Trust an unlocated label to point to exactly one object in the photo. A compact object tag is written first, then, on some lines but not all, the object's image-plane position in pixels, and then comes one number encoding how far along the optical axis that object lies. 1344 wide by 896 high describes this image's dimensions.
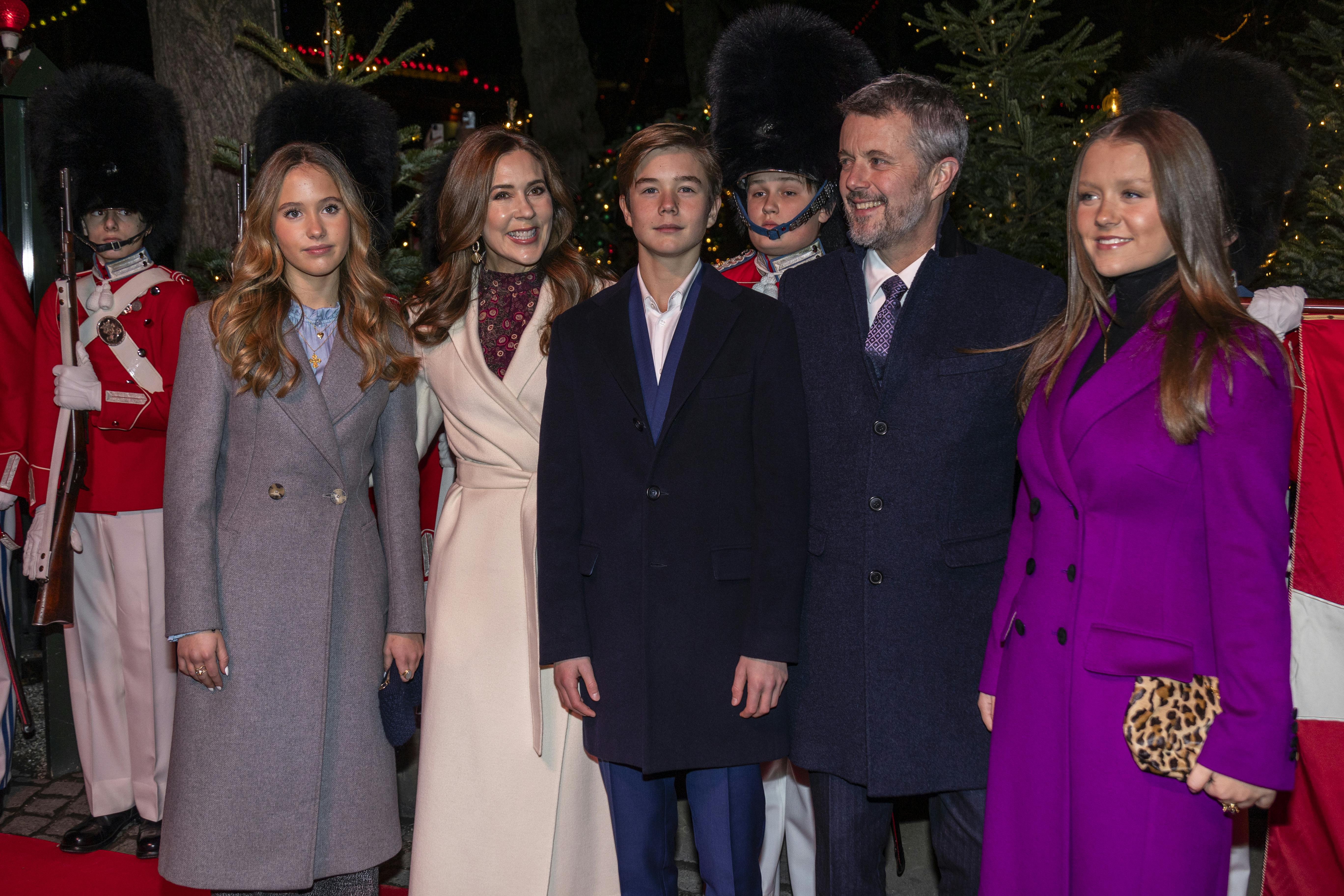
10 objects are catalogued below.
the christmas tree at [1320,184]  4.59
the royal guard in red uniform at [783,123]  4.06
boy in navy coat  2.88
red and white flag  3.38
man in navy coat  2.80
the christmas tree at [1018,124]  5.50
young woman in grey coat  3.11
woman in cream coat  3.39
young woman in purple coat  2.22
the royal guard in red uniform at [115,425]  4.49
